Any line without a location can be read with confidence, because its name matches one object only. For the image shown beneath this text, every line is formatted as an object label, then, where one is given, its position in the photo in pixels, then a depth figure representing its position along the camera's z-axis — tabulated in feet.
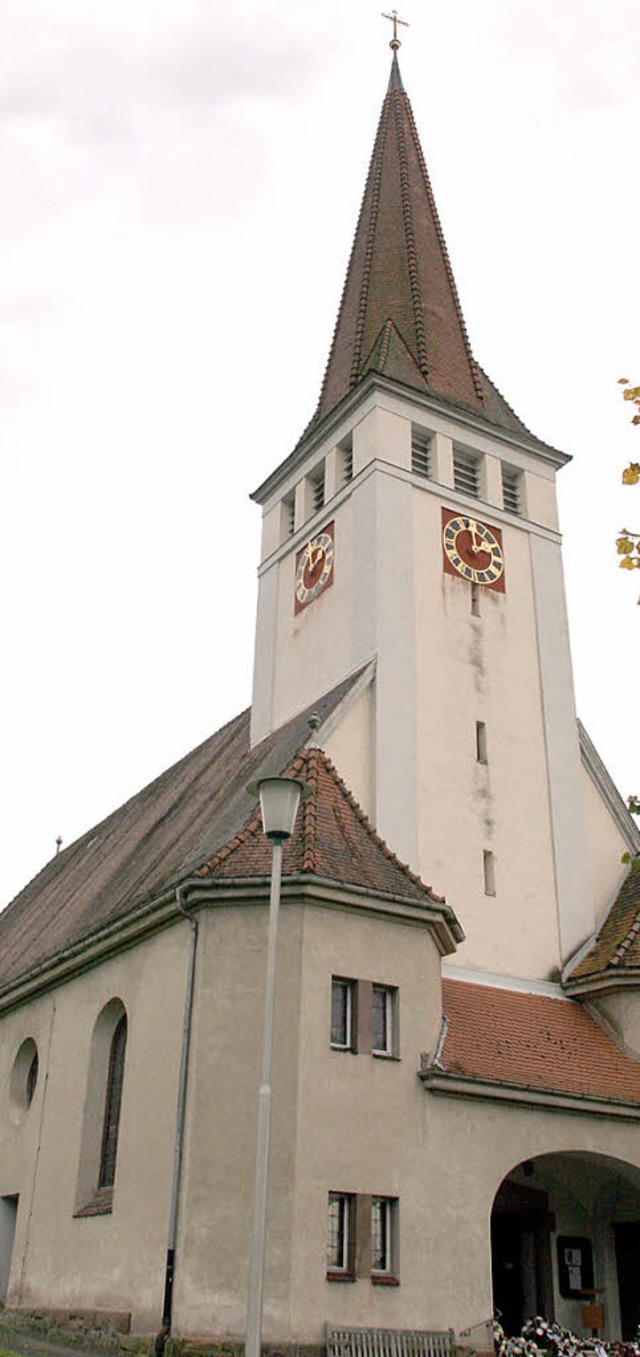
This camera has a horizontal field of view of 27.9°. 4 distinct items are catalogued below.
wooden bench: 44.50
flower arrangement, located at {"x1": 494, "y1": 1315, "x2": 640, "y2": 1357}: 48.98
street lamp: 32.01
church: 47.88
